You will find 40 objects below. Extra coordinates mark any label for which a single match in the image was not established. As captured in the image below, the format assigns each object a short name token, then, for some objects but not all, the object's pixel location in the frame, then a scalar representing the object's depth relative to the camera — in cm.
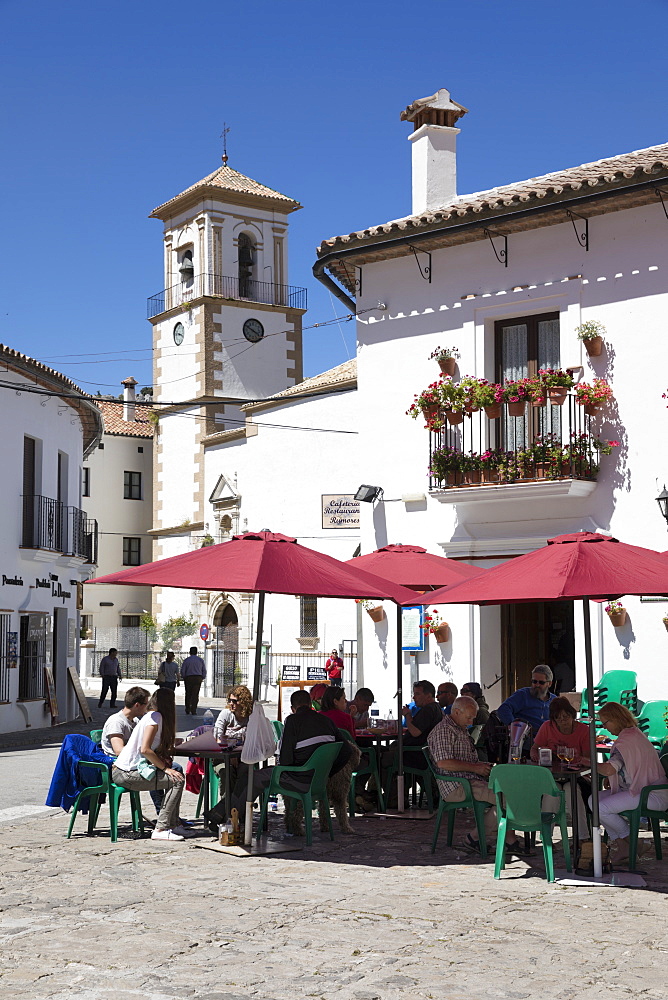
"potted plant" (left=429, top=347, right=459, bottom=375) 1623
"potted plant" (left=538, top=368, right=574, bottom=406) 1492
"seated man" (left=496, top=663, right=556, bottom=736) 1124
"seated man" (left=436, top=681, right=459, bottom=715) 1276
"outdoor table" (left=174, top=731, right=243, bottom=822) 1000
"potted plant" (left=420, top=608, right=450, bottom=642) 1634
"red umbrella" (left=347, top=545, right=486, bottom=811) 1244
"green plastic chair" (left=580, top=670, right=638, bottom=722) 1437
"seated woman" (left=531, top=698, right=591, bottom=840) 927
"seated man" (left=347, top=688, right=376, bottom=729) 1266
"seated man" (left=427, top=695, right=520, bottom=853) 924
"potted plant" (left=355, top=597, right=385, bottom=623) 1700
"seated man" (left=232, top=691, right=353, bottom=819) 975
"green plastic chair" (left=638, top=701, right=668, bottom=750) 1220
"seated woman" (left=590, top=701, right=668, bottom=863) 871
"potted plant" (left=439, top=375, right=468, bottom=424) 1574
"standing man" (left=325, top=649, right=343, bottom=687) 2725
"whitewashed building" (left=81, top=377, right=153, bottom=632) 5016
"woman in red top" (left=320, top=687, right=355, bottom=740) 1104
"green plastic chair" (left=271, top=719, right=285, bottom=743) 1272
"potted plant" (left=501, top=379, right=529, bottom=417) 1520
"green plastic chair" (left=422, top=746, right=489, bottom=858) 919
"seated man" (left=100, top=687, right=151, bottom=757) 1022
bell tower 4503
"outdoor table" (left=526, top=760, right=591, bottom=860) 871
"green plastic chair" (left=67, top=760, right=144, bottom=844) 999
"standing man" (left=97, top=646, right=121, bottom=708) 3027
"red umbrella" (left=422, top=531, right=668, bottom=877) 820
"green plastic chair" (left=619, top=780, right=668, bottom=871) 861
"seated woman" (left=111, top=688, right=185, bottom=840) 996
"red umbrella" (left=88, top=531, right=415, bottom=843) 920
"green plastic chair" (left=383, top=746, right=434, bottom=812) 1166
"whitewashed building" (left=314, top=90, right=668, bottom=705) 1475
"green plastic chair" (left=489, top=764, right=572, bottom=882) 827
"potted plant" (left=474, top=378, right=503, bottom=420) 1545
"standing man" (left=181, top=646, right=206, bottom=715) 2798
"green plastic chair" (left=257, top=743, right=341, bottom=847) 967
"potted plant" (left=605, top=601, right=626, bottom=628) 1468
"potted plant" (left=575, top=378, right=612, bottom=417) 1480
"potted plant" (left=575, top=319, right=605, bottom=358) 1495
